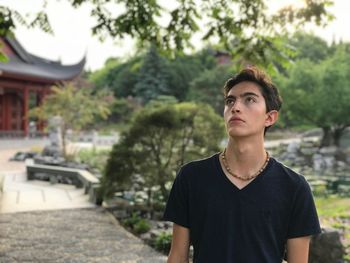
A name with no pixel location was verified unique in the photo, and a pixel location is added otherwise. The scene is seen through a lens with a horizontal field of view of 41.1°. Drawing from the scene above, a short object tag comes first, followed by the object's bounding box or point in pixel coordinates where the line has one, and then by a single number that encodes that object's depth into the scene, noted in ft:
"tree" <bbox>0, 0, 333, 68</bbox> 16.94
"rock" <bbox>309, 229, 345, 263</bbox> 16.58
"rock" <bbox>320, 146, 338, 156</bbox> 81.95
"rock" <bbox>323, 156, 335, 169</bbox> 72.12
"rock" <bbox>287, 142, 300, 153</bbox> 84.96
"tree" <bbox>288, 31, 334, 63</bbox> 143.74
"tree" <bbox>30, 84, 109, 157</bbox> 66.03
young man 5.67
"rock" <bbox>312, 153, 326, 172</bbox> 69.41
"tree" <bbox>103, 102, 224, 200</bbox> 26.81
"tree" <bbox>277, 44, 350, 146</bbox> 81.46
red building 90.00
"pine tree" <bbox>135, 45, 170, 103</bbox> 140.97
